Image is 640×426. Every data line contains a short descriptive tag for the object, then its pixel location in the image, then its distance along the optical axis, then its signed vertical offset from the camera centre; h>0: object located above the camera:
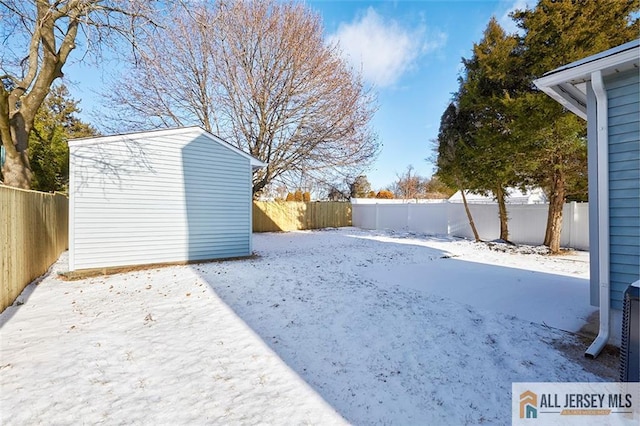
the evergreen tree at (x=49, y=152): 12.76 +2.54
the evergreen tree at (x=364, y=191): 30.93 +1.98
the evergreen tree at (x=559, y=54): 7.93 +4.22
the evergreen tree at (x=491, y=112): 9.30 +3.25
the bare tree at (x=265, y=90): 12.24 +5.01
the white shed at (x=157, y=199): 6.12 +0.26
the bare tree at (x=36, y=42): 6.43 +3.87
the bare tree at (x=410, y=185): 36.22 +2.97
